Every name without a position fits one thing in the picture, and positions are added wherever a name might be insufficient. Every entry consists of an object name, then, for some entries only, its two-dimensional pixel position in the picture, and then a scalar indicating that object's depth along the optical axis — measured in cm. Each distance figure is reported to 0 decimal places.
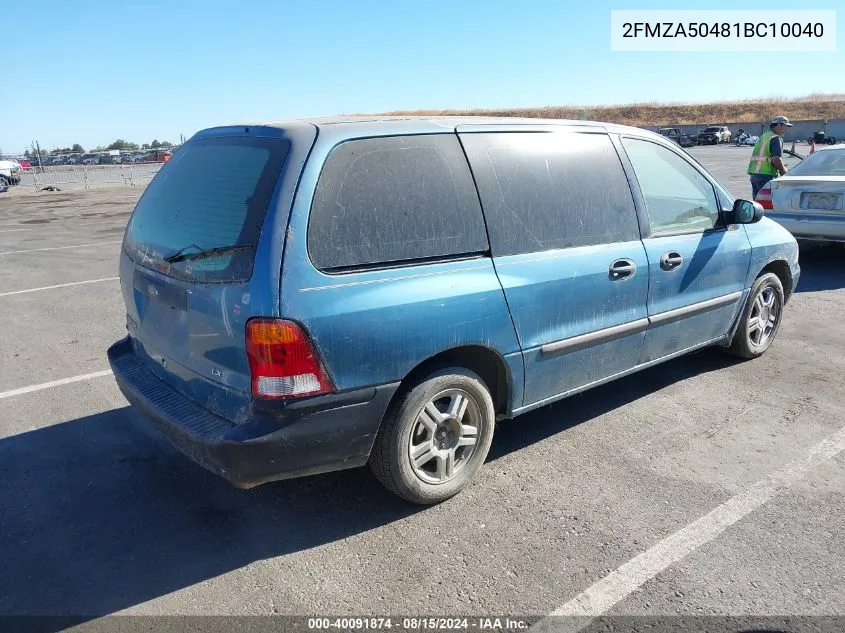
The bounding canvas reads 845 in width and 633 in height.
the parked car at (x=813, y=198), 825
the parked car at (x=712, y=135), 5597
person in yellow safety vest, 1044
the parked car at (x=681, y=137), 5615
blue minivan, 284
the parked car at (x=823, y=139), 4808
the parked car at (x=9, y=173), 2893
